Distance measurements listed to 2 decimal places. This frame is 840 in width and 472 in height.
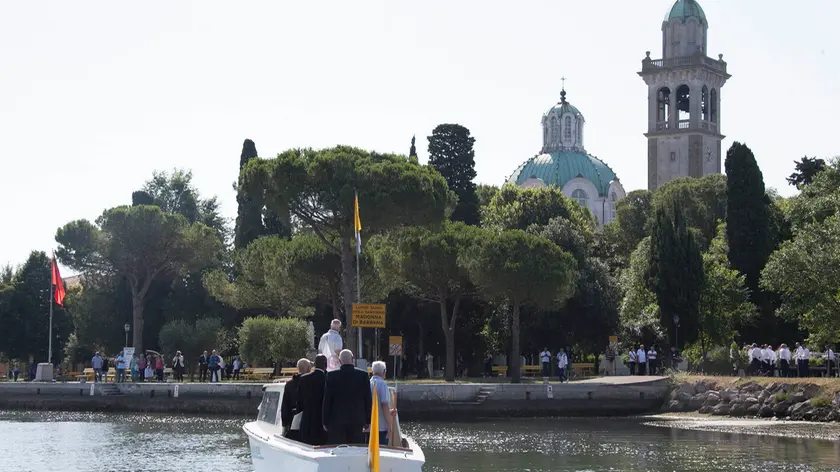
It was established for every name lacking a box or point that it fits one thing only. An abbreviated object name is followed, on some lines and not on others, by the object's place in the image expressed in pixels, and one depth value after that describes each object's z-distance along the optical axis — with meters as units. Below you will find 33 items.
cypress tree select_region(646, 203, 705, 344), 55.19
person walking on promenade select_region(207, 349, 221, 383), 49.75
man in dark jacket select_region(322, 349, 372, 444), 15.48
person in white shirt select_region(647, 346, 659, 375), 51.31
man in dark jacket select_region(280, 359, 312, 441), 16.83
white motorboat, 15.13
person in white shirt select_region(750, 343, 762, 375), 45.84
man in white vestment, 19.91
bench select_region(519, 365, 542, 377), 56.44
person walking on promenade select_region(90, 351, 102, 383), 49.62
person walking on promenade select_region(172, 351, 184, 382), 51.62
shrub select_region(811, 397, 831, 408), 38.16
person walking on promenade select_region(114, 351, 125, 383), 48.78
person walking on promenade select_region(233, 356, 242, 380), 52.70
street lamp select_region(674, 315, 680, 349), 54.50
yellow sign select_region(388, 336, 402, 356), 39.00
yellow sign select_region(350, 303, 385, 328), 31.27
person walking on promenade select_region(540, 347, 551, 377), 52.47
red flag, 54.38
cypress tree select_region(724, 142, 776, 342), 58.00
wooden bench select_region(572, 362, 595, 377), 57.16
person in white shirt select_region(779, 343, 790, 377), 43.81
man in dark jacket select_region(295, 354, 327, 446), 16.06
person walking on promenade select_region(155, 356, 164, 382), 50.62
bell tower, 106.31
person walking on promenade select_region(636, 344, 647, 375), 51.28
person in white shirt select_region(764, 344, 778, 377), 45.28
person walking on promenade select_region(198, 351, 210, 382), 51.73
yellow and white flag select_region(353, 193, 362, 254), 34.35
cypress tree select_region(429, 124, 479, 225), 69.75
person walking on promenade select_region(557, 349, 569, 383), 47.62
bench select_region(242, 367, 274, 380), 52.09
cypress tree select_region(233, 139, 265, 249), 68.50
